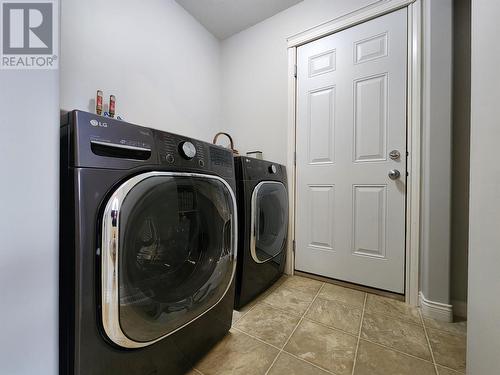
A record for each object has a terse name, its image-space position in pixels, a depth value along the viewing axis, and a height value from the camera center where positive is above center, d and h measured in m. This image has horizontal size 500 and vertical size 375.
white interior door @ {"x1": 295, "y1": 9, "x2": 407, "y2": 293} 1.31 +0.22
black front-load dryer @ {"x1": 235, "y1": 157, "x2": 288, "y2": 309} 1.14 -0.25
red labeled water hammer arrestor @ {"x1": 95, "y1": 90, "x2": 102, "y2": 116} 1.16 +0.46
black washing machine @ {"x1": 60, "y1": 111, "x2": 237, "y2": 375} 0.50 -0.19
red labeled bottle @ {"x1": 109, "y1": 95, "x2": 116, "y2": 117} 1.20 +0.46
